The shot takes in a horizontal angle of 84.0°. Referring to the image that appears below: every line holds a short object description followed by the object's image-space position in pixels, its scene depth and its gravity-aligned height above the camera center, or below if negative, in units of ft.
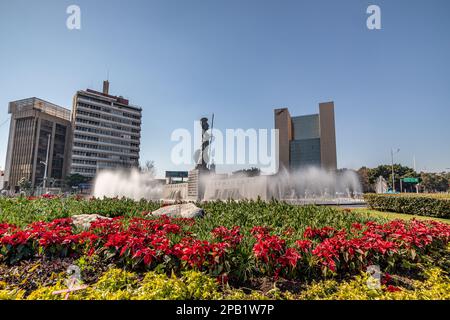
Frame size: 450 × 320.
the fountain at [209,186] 66.59 -0.68
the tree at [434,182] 235.40 +5.40
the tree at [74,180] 204.44 +1.38
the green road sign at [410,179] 180.75 +5.64
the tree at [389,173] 197.88 +11.32
